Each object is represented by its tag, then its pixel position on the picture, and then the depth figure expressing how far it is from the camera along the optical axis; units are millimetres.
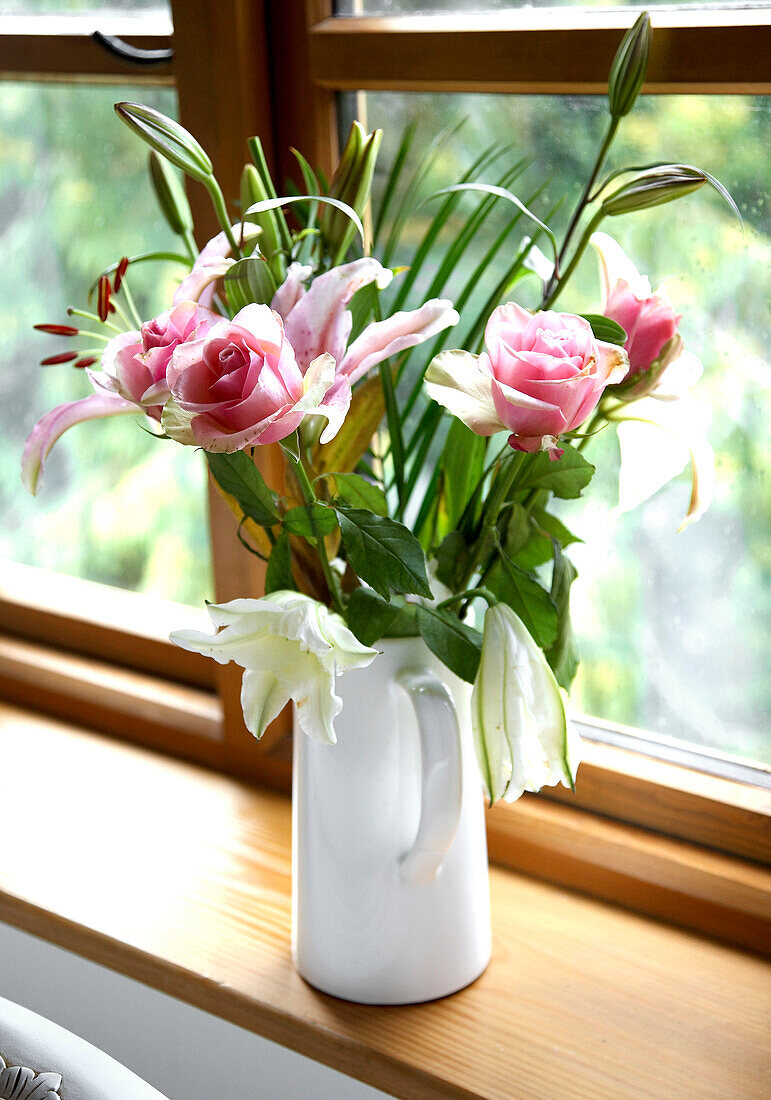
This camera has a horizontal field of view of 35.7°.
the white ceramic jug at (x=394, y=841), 676
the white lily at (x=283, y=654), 586
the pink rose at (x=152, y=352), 569
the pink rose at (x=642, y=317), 624
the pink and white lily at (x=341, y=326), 594
